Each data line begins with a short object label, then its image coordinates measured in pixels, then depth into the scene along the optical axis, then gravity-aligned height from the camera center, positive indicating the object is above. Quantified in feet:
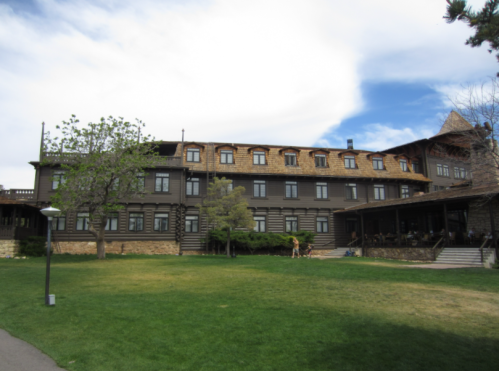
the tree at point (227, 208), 80.59 +6.26
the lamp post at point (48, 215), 34.32 +2.05
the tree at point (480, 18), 16.98 +9.82
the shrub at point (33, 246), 91.25 -1.78
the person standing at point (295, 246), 93.74 -2.07
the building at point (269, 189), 101.19 +14.09
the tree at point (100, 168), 76.64 +14.11
